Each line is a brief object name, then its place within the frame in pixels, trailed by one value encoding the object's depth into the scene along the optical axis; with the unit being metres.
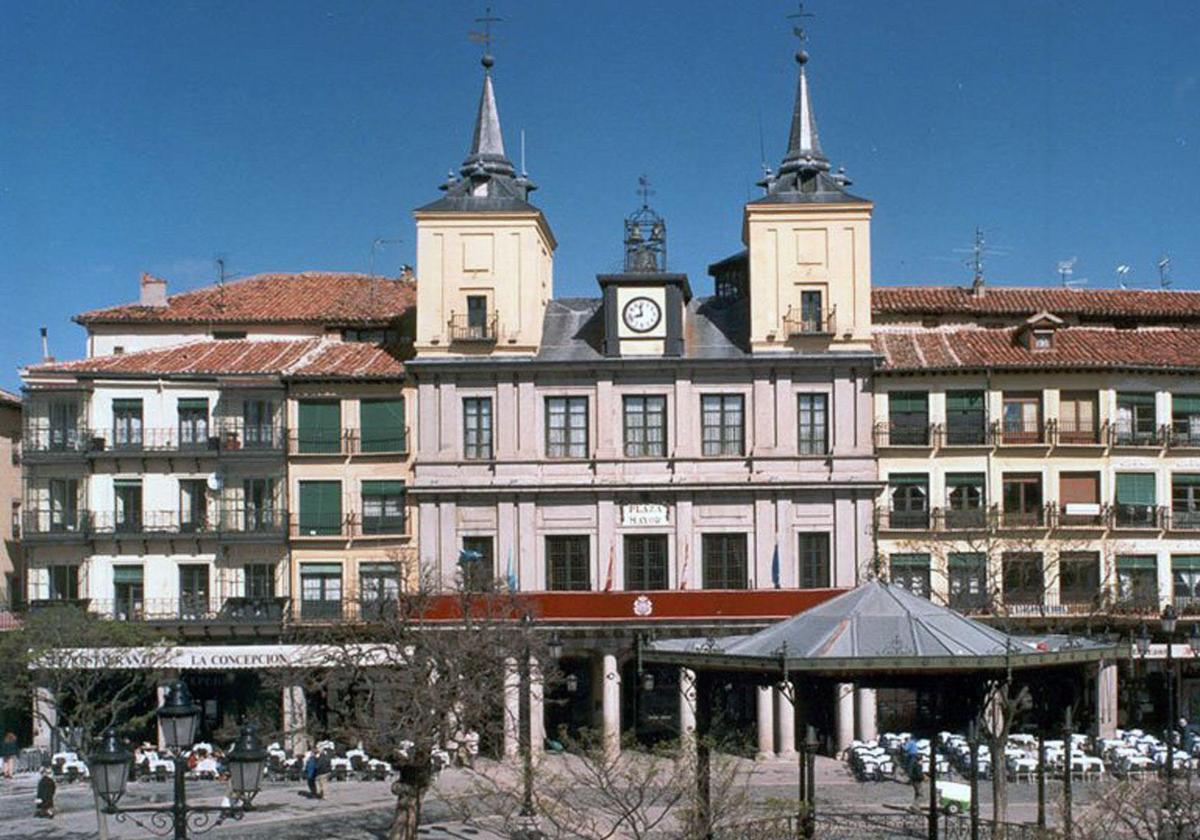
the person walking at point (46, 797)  46.34
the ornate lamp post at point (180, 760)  21.47
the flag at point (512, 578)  60.84
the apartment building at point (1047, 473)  61.81
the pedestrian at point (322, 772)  49.88
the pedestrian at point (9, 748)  61.65
